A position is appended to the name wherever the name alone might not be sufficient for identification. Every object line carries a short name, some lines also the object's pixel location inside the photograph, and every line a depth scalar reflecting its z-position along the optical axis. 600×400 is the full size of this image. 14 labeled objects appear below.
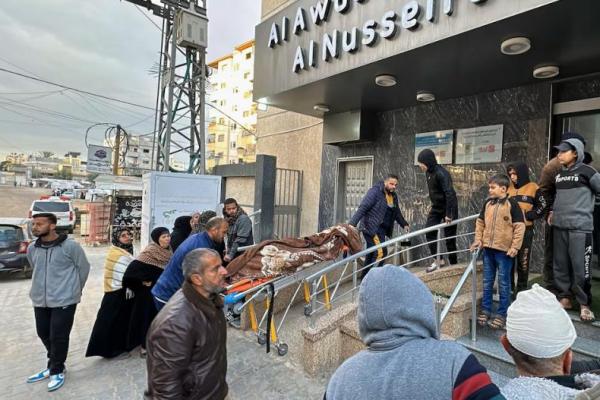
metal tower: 12.60
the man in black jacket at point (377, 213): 4.97
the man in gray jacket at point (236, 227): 5.02
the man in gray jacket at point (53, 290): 3.60
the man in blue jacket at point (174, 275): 3.48
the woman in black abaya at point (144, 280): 4.19
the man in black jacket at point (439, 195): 4.61
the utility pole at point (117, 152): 22.17
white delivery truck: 7.11
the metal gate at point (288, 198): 8.64
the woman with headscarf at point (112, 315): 4.11
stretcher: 3.73
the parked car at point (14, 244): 8.56
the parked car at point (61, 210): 17.38
